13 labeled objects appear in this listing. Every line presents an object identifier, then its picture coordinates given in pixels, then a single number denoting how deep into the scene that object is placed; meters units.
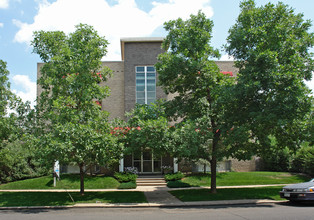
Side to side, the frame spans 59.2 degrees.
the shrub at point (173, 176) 20.24
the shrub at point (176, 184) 18.30
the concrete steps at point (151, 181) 19.92
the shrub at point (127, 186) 18.04
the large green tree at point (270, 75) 11.58
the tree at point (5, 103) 14.12
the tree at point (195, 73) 13.68
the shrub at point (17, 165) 19.28
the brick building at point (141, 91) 24.33
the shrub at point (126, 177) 19.91
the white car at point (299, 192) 11.28
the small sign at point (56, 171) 17.91
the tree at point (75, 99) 11.79
